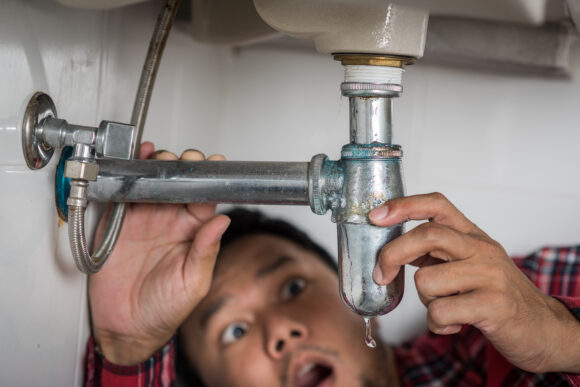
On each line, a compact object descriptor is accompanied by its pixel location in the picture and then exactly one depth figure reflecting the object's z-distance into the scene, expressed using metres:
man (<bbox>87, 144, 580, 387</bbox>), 0.52
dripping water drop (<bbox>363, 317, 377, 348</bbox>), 0.53
